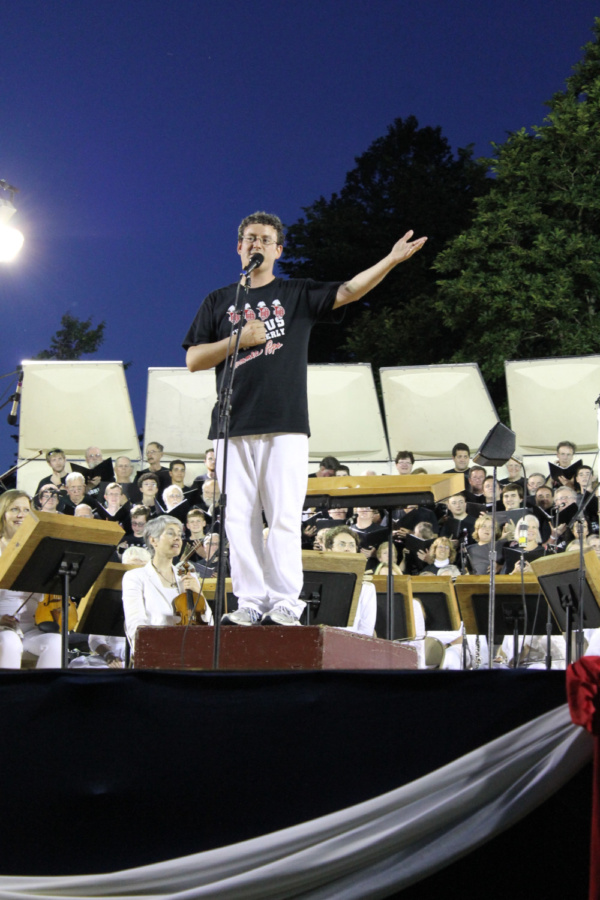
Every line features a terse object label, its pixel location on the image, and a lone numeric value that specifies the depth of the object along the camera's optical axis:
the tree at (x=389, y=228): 22.14
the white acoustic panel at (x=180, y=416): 13.63
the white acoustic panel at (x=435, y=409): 13.21
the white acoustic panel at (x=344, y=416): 13.33
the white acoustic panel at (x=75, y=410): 13.33
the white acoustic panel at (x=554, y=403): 12.67
